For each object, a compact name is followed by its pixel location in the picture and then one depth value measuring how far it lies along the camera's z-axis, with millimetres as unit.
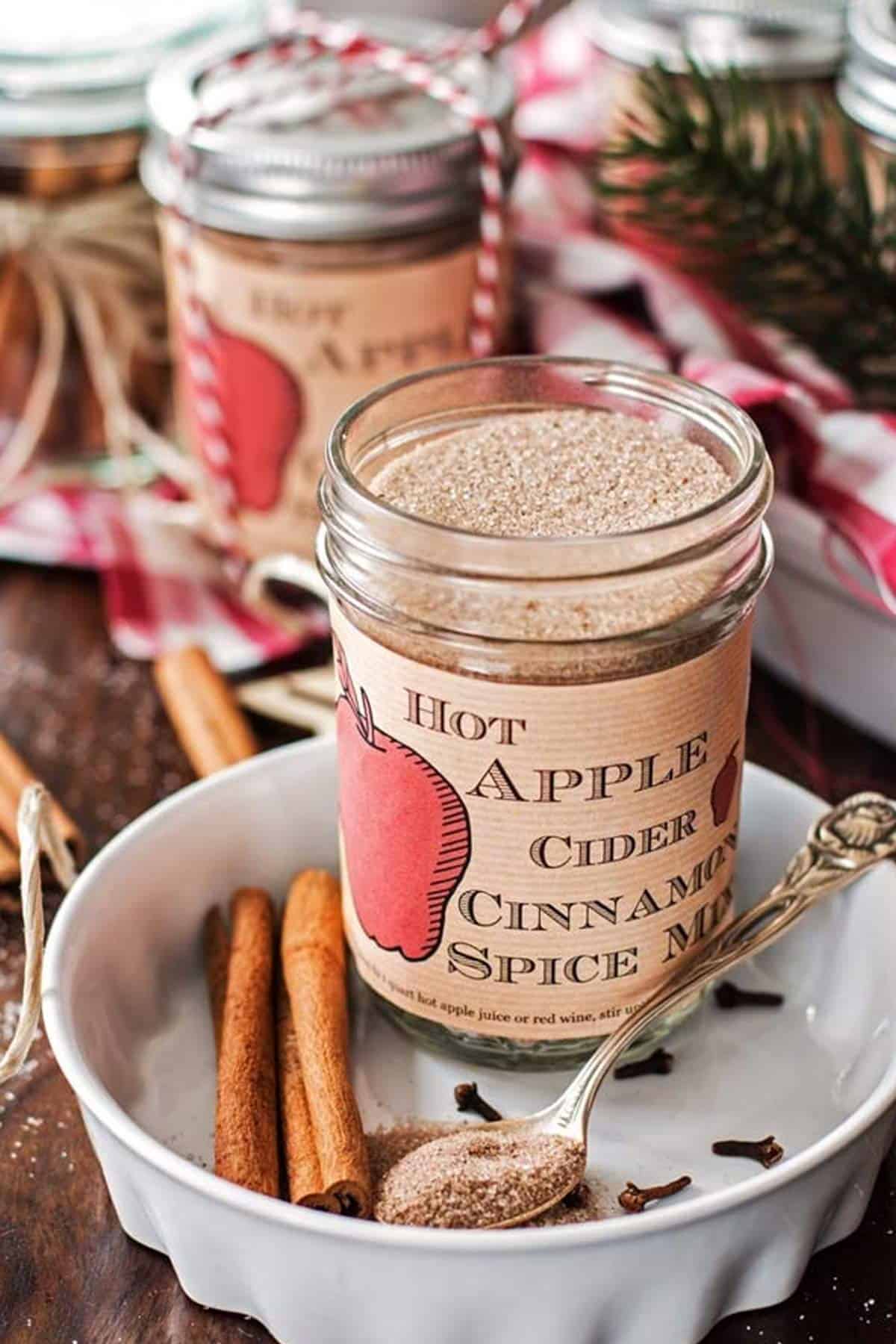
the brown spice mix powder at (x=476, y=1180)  460
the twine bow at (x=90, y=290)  873
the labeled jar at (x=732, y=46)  830
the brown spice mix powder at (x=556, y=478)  479
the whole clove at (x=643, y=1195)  480
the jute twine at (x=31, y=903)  516
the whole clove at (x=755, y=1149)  497
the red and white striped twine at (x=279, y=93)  765
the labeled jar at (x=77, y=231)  861
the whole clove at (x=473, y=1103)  521
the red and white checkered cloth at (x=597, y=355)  715
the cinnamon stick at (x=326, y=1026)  476
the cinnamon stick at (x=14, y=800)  663
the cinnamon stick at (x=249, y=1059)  486
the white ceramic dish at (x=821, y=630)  707
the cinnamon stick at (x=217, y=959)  566
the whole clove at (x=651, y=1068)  540
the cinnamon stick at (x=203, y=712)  708
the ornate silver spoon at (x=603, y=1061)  466
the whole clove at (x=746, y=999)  566
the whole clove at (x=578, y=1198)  484
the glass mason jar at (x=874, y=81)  728
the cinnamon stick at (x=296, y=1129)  473
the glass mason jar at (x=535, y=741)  457
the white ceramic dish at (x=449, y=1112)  429
